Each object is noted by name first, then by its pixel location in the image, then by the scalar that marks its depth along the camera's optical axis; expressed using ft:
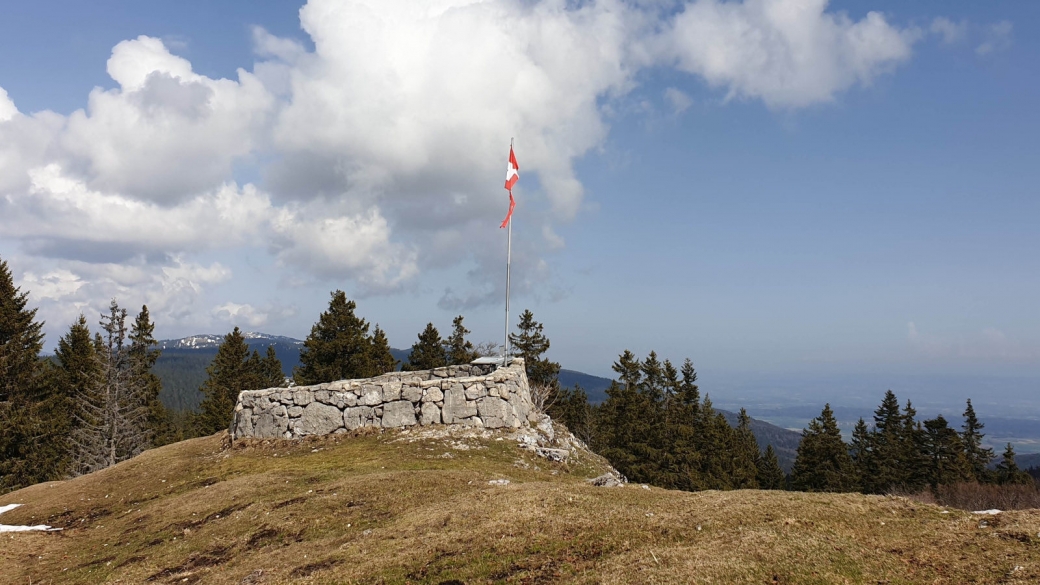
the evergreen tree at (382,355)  193.00
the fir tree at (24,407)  137.80
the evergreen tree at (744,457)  200.64
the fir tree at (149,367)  196.75
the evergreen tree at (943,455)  188.55
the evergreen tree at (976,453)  203.72
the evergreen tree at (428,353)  203.72
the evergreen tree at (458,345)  203.51
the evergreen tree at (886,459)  199.00
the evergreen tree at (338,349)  174.29
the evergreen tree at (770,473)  244.83
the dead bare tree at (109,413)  151.94
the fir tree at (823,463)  199.00
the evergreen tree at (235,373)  198.49
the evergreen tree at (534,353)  192.03
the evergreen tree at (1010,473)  197.26
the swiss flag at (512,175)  104.68
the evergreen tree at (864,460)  202.59
